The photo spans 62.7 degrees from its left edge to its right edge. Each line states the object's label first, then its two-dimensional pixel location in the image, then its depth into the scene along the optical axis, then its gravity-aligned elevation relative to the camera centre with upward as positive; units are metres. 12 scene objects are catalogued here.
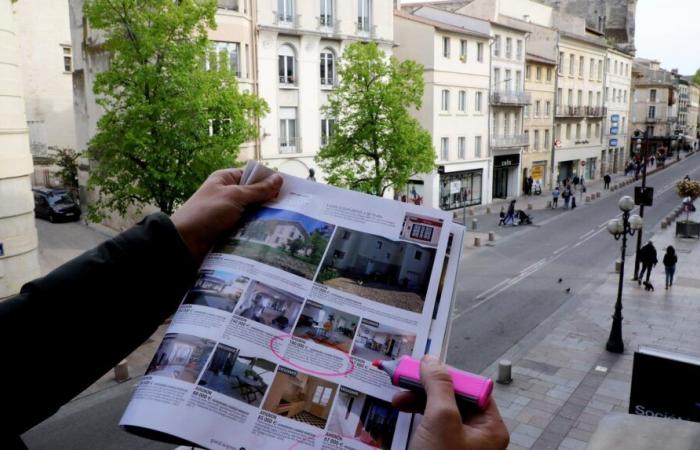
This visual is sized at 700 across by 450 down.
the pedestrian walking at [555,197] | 38.34 -4.30
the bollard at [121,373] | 12.41 -5.11
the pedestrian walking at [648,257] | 19.61 -4.25
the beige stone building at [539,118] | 44.03 +1.11
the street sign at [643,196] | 20.06 -2.23
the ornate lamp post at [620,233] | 14.22 -2.80
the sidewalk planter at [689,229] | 28.77 -4.85
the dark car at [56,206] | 27.95 -3.37
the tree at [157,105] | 14.91 +0.78
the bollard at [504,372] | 12.50 -5.16
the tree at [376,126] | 22.25 +0.30
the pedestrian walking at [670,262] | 19.36 -4.37
